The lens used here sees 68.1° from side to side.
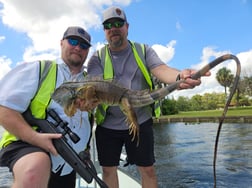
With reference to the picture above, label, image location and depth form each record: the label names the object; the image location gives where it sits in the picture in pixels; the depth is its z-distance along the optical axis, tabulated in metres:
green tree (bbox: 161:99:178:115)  51.65
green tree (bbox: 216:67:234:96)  57.14
